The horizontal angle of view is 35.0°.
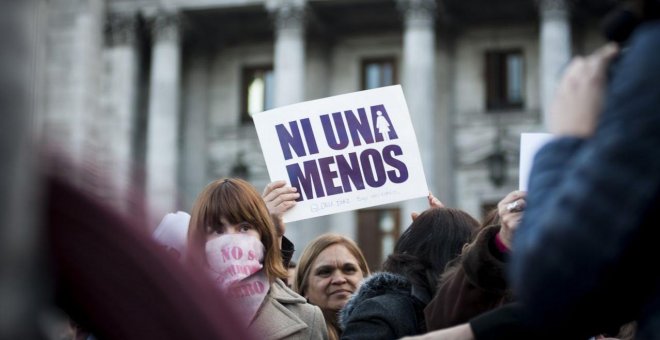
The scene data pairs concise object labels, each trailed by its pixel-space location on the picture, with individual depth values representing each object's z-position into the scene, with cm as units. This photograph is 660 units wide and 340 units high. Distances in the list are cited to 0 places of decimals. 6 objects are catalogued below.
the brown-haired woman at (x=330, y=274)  603
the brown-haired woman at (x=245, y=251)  401
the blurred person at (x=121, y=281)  144
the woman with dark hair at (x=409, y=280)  388
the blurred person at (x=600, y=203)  168
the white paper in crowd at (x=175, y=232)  372
